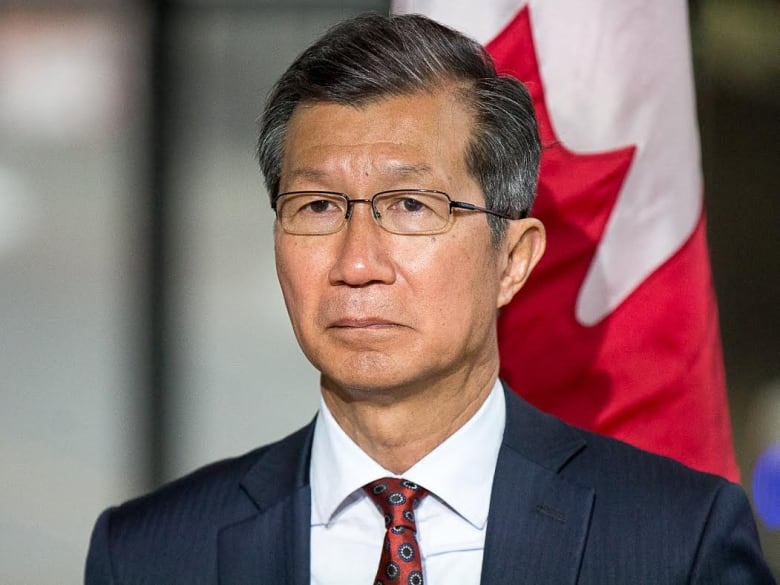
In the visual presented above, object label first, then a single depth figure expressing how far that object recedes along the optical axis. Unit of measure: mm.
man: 3074
